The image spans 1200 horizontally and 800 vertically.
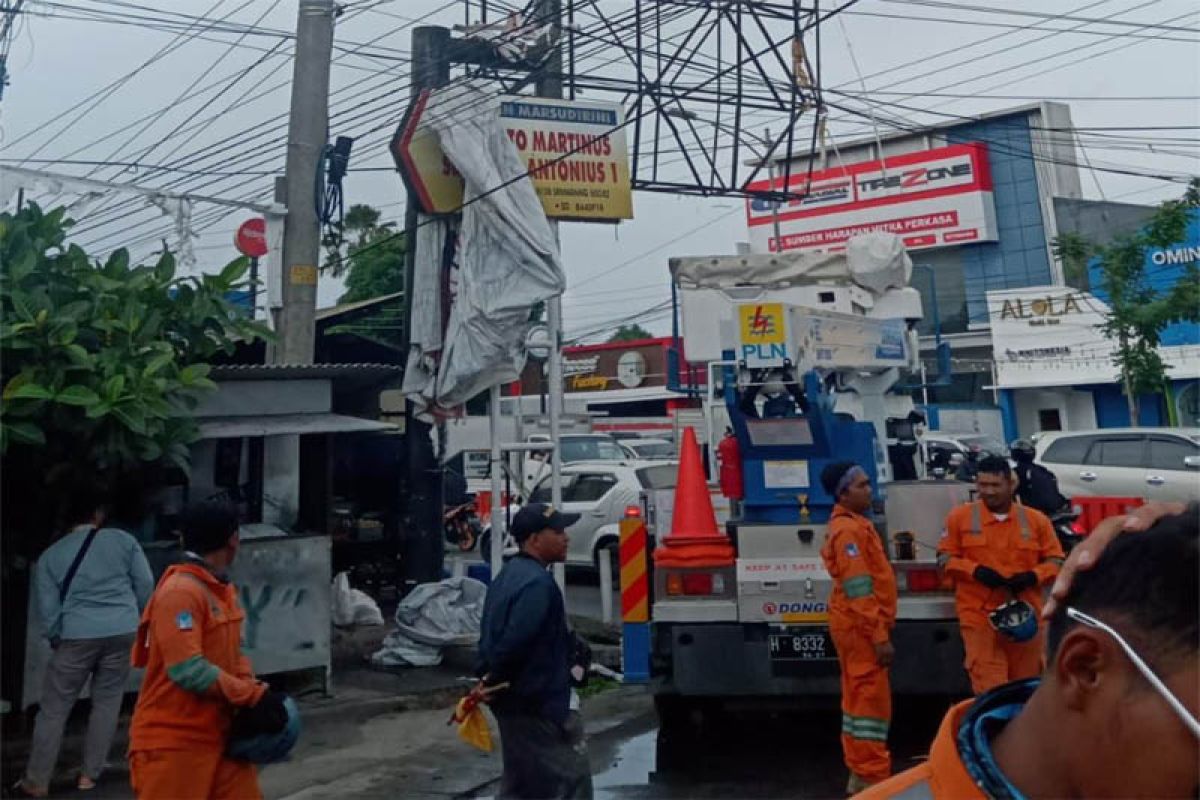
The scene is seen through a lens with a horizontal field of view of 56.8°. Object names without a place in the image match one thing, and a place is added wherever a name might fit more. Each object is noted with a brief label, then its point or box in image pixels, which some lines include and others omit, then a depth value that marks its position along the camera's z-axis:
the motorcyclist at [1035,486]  8.45
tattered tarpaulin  9.39
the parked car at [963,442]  18.46
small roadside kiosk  7.64
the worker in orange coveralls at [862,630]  5.52
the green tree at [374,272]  33.09
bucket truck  6.54
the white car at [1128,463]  14.62
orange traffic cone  6.79
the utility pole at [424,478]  10.47
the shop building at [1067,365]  26.41
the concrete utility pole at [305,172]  9.11
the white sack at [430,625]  8.98
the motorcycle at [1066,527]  7.75
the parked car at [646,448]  23.70
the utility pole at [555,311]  9.76
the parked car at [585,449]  20.86
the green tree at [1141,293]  16.05
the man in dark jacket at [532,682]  4.39
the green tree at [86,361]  6.08
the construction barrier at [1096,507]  12.25
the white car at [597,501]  15.06
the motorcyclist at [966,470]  8.94
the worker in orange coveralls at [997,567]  5.77
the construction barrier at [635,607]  7.35
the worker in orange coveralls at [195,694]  3.65
